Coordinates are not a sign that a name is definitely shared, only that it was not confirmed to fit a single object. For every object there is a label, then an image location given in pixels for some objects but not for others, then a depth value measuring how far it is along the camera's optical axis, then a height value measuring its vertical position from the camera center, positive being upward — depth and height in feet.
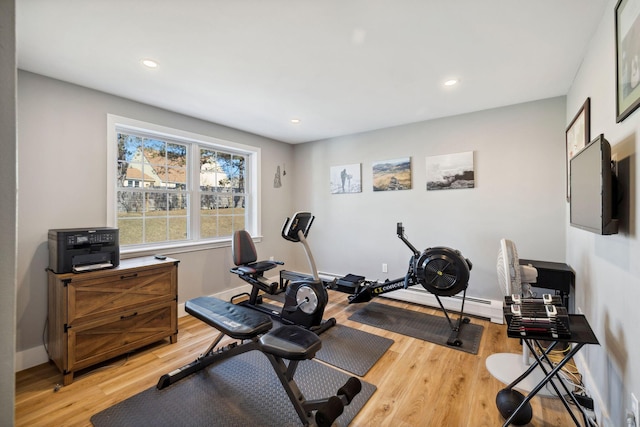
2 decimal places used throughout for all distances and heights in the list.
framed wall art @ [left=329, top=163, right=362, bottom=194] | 14.34 +1.93
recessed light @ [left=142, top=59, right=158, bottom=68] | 7.21 +4.11
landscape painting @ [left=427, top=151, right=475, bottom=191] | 11.34 +1.84
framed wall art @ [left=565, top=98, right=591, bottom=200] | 6.73 +2.33
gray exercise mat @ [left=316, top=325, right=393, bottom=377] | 7.70 -4.23
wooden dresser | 6.93 -2.73
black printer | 7.21 -0.96
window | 10.01 +1.21
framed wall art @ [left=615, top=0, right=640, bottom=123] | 4.09 +2.53
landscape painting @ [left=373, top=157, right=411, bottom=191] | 12.82 +1.94
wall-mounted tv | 4.58 +0.45
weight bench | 5.03 -2.66
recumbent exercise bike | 8.84 -2.76
